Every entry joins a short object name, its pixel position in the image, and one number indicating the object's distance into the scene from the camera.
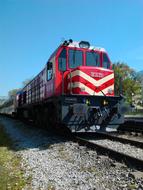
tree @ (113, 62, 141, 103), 37.47
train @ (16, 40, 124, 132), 5.60
